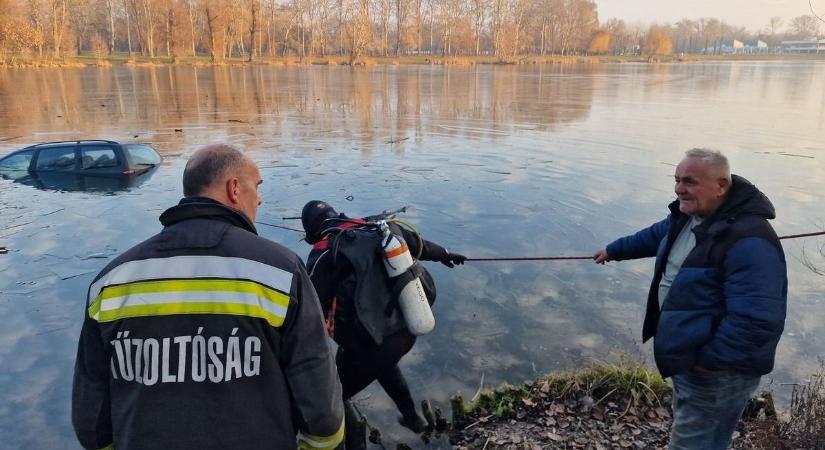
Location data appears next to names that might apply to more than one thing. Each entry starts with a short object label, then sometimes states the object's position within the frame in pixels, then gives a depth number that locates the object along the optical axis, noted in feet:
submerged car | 42.50
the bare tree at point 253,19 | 276.35
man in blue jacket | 8.77
